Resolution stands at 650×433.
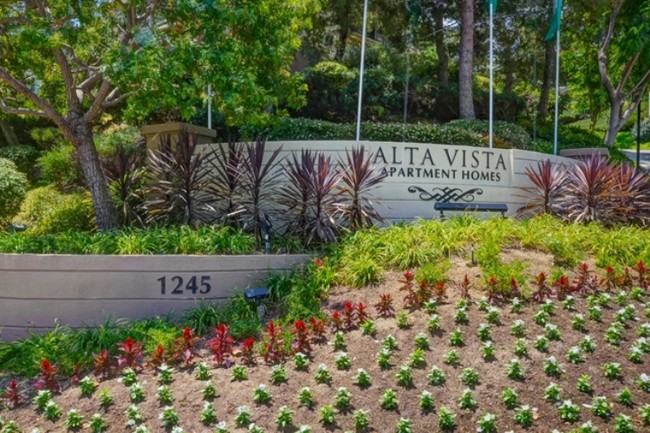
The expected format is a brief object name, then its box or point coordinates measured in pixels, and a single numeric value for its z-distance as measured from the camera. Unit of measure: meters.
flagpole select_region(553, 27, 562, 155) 12.28
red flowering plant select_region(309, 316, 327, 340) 5.42
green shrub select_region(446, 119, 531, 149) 13.42
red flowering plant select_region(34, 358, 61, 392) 5.04
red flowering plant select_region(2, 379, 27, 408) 4.92
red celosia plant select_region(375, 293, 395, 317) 5.78
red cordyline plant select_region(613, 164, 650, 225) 8.45
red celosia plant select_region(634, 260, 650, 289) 6.35
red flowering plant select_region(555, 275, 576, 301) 5.99
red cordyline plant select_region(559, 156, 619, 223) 8.34
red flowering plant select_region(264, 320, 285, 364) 5.16
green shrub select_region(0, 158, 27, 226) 9.35
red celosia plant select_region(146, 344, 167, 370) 5.21
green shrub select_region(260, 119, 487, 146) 11.57
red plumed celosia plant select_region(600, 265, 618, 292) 6.25
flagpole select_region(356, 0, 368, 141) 9.95
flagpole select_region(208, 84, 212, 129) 8.05
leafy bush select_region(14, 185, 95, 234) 8.70
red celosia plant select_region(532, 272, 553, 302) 5.90
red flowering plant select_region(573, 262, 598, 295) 6.14
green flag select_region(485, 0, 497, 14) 11.26
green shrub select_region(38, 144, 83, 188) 11.18
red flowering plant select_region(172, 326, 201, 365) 5.29
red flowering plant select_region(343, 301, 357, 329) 5.61
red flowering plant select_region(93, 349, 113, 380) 5.15
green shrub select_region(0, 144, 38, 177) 13.88
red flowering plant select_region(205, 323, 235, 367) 5.18
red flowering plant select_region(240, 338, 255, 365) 5.14
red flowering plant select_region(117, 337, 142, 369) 5.25
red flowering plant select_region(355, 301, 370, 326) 5.64
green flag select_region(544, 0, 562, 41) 12.65
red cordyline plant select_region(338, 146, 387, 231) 7.69
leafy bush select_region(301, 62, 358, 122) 16.25
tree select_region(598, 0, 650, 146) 16.05
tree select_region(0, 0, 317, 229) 6.70
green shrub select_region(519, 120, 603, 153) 17.95
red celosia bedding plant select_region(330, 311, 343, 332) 5.56
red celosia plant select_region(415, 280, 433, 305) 5.88
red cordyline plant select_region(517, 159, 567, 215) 8.91
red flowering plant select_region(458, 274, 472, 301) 5.92
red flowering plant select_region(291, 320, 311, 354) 5.24
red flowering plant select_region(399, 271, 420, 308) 5.87
